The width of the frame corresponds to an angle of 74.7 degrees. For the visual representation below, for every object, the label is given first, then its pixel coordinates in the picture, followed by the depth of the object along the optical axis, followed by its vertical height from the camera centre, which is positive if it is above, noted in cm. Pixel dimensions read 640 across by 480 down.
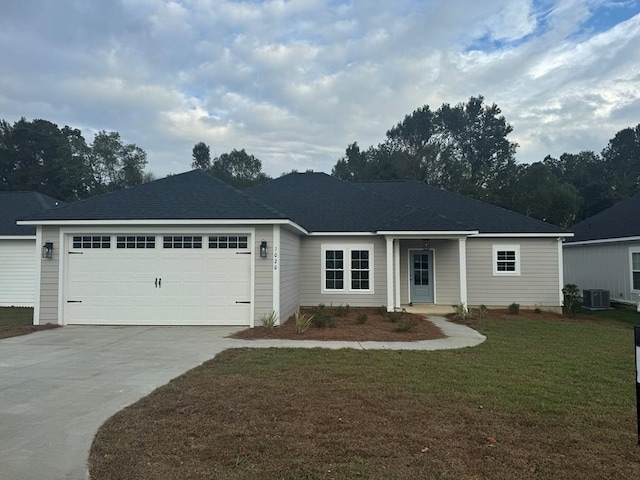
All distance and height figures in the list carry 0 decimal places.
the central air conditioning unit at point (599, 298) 1555 -115
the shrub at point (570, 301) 1400 -114
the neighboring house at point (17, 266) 1565 +16
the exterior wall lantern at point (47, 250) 1095 +52
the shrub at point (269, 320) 1033 -126
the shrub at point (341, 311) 1297 -133
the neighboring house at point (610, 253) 1548 +60
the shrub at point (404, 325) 1004 -141
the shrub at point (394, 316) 1162 -136
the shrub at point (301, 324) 988 -134
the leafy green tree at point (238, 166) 4747 +1190
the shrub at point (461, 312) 1248 -131
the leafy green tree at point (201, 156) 4875 +1326
